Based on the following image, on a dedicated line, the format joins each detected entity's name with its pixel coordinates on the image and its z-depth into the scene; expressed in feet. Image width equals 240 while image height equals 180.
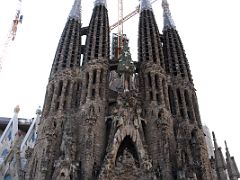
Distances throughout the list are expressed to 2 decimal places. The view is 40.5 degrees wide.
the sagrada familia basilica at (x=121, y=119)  77.92
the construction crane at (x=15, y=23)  192.85
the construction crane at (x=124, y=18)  178.29
